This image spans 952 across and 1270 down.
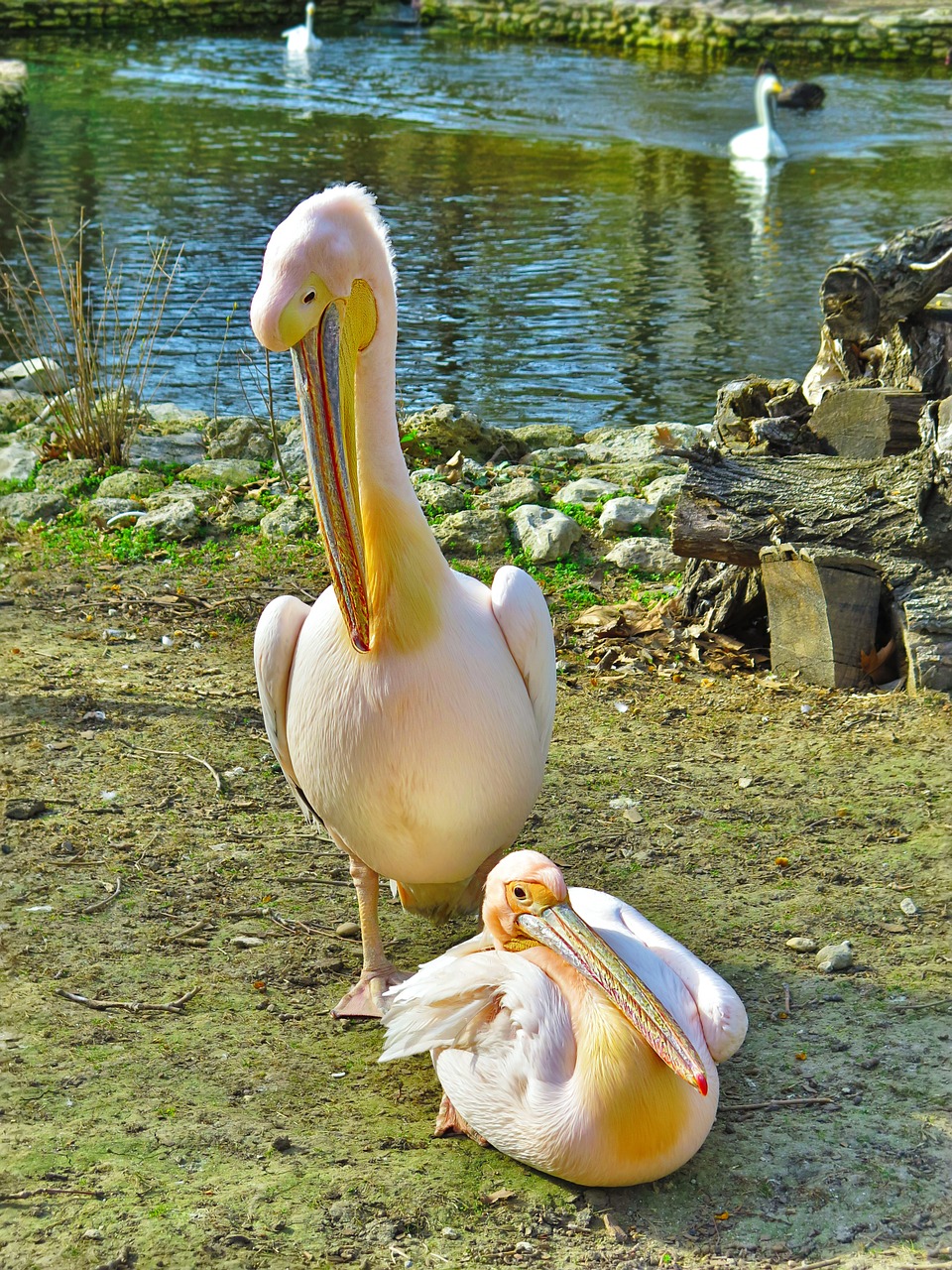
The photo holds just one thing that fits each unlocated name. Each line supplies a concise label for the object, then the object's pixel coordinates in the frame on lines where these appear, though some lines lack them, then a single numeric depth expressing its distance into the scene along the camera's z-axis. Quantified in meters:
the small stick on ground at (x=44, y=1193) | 2.32
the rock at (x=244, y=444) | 6.32
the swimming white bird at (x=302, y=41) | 21.80
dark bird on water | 16.98
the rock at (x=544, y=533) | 5.05
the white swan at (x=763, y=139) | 14.46
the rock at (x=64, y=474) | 5.99
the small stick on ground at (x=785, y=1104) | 2.55
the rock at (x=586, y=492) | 5.54
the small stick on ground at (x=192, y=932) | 3.15
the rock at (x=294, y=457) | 6.01
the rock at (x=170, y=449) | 6.32
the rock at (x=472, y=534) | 5.12
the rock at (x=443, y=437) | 6.03
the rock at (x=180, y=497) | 5.70
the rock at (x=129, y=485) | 5.87
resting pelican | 2.28
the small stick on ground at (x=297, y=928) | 3.24
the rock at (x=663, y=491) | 5.43
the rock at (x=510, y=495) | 5.41
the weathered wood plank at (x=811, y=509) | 4.06
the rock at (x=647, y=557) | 5.02
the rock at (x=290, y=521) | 5.38
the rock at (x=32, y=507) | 5.75
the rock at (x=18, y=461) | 6.17
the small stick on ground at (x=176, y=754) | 3.90
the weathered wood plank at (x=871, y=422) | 4.37
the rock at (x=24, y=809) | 3.59
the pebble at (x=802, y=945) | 3.04
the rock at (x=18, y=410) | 6.94
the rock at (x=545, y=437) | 6.65
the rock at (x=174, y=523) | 5.44
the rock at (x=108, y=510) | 5.62
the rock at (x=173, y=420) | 6.78
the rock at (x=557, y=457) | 6.13
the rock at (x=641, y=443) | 6.31
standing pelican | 2.63
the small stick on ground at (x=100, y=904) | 3.24
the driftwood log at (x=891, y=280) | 4.48
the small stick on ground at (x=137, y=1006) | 2.88
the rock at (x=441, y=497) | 5.37
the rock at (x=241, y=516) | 5.52
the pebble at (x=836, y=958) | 2.96
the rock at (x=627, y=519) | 5.25
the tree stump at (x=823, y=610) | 4.07
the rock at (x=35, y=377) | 6.23
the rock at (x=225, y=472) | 6.00
